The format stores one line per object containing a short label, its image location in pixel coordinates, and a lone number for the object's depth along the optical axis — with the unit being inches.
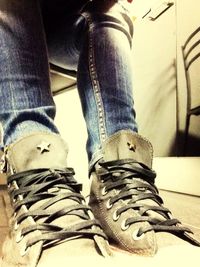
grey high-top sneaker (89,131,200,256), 13.6
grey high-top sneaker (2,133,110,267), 12.7
